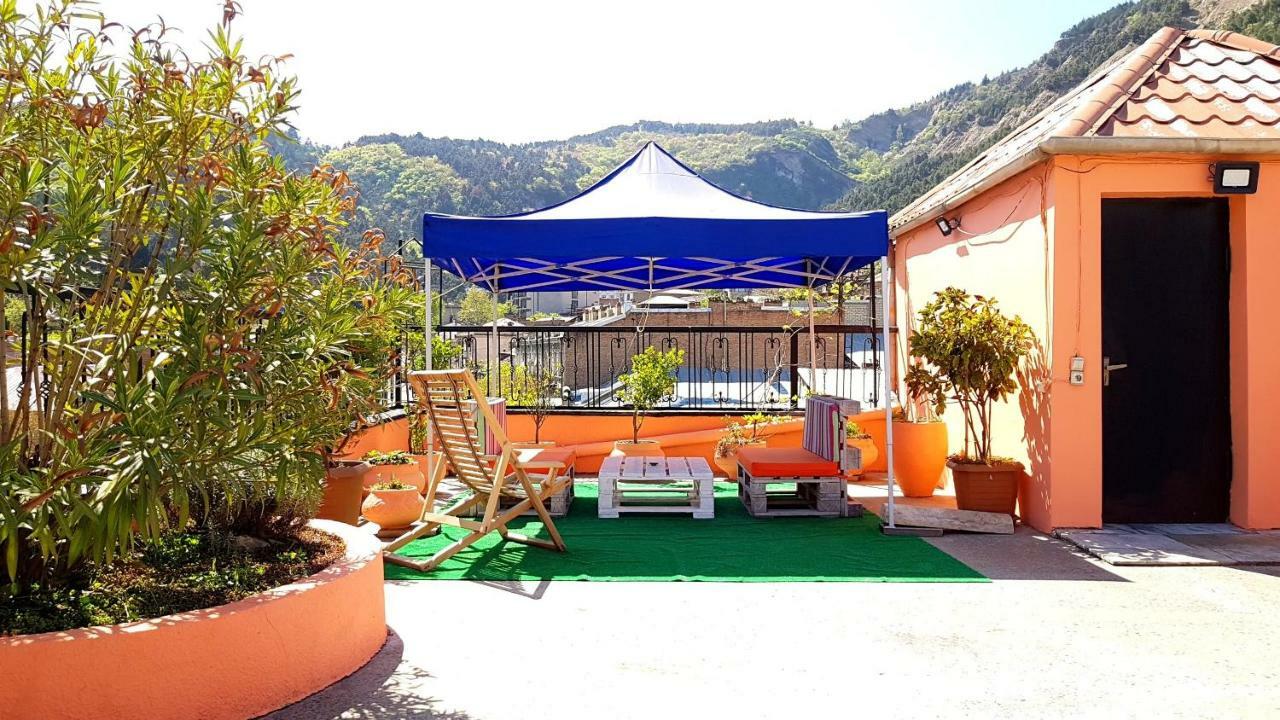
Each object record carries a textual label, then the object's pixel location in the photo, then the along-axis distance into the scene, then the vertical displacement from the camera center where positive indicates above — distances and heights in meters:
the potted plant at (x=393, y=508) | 6.12 -0.92
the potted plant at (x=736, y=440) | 8.29 -0.64
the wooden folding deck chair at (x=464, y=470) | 5.28 -0.61
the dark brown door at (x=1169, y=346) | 6.19 +0.15
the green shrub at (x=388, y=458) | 6.73 -0.65
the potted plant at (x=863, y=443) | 8.27 -0.67
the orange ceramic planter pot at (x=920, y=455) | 7.54 -0.71
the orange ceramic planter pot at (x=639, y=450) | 8.23 -0.72
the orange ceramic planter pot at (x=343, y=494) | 5.88 -0.79
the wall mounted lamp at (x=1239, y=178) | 5.92 +1.22
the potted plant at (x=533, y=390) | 9.09 -0.21
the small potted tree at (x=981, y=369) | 6.37 +0.00
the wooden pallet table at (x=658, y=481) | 6.70 -0.81
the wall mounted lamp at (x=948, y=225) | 7.92 +1.23
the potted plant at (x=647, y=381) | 8.73 -0.11
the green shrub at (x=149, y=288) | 2.80 +0.29
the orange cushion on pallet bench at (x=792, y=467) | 6.71 -0.72
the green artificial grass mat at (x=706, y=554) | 5.08 -1.12
